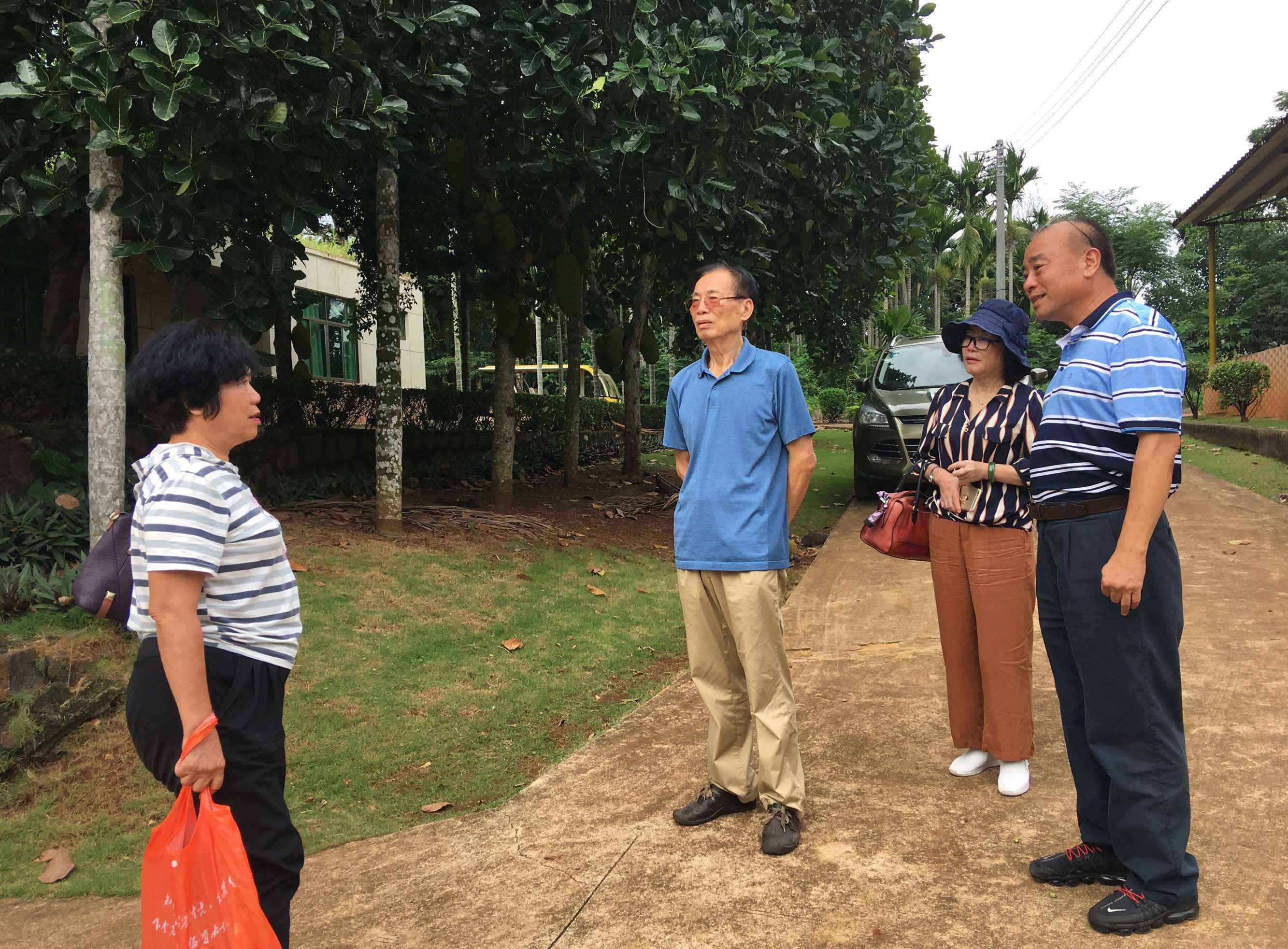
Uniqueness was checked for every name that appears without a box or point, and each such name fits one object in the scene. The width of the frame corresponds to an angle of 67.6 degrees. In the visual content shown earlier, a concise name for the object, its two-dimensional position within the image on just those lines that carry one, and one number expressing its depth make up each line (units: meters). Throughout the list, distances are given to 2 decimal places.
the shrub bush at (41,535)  5.59
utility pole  24.66
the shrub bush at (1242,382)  20.22
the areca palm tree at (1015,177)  38.88
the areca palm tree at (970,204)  39.88
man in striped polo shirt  2.66
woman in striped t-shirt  2.09
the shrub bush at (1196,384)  23.00
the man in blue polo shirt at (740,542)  3.42
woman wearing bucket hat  3.70
